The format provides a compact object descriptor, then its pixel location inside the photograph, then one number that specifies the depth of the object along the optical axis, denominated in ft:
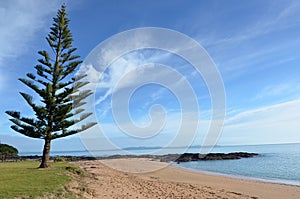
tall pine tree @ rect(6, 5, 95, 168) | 43.80
